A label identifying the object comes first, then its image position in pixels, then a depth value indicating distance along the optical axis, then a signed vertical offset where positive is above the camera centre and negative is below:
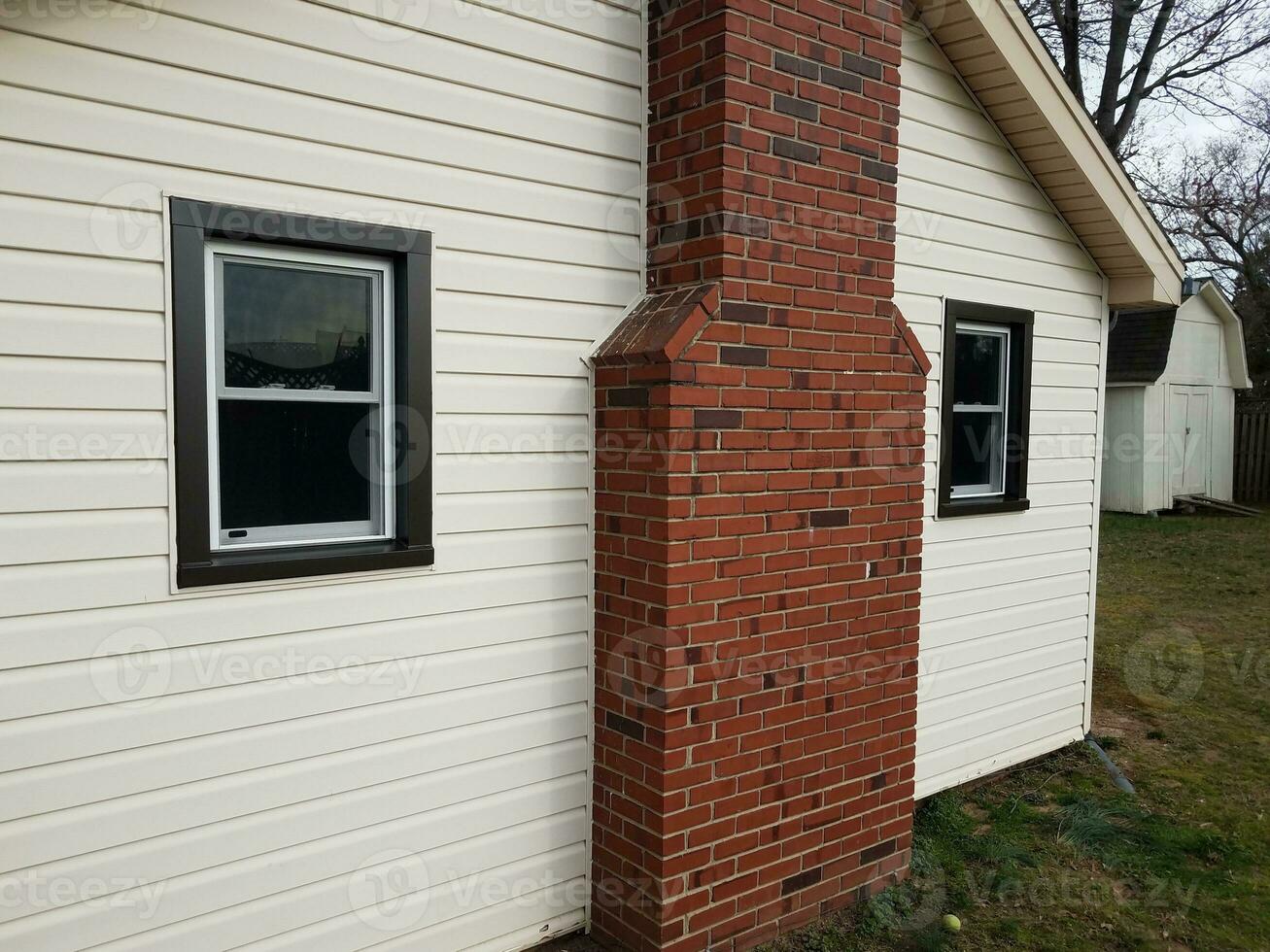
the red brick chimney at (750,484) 3.52 -0.23
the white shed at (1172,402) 17.78 +0.61
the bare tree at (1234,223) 23.45 +5.48
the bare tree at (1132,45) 15.93 +6.87
